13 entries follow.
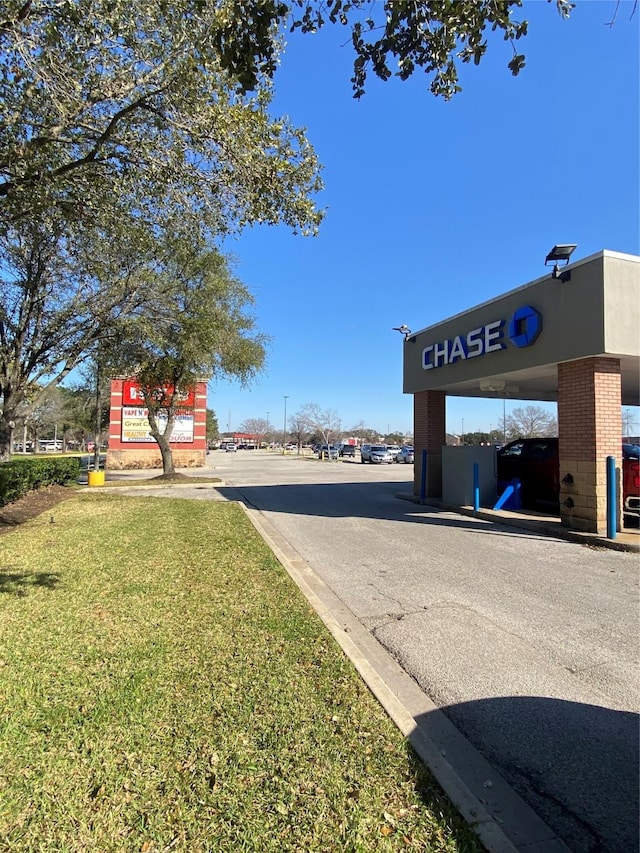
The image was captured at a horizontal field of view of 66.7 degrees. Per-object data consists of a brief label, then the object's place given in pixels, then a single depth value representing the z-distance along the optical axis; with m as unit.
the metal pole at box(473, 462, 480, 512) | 11.16
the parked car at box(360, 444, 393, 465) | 44.91
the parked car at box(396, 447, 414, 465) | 47.09
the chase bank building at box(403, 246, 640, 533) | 8.19
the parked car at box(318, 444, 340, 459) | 54.24
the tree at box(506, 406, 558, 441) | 64.67
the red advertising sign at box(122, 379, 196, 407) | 28.65
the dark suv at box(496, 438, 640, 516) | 11.48
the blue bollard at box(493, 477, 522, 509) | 11.52
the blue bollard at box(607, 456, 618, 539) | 8.11
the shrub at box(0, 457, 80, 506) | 10.98
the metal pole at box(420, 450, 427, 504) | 13.68
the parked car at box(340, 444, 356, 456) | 63.28
